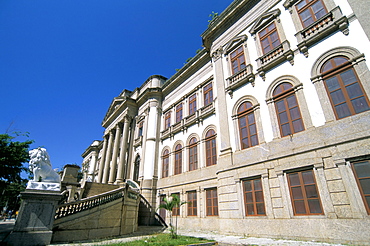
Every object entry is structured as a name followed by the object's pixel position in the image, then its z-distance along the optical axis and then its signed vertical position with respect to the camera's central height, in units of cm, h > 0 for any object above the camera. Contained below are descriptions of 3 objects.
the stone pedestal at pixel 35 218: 756 -30
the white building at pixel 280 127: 749 +406
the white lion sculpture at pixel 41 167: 879 +185
